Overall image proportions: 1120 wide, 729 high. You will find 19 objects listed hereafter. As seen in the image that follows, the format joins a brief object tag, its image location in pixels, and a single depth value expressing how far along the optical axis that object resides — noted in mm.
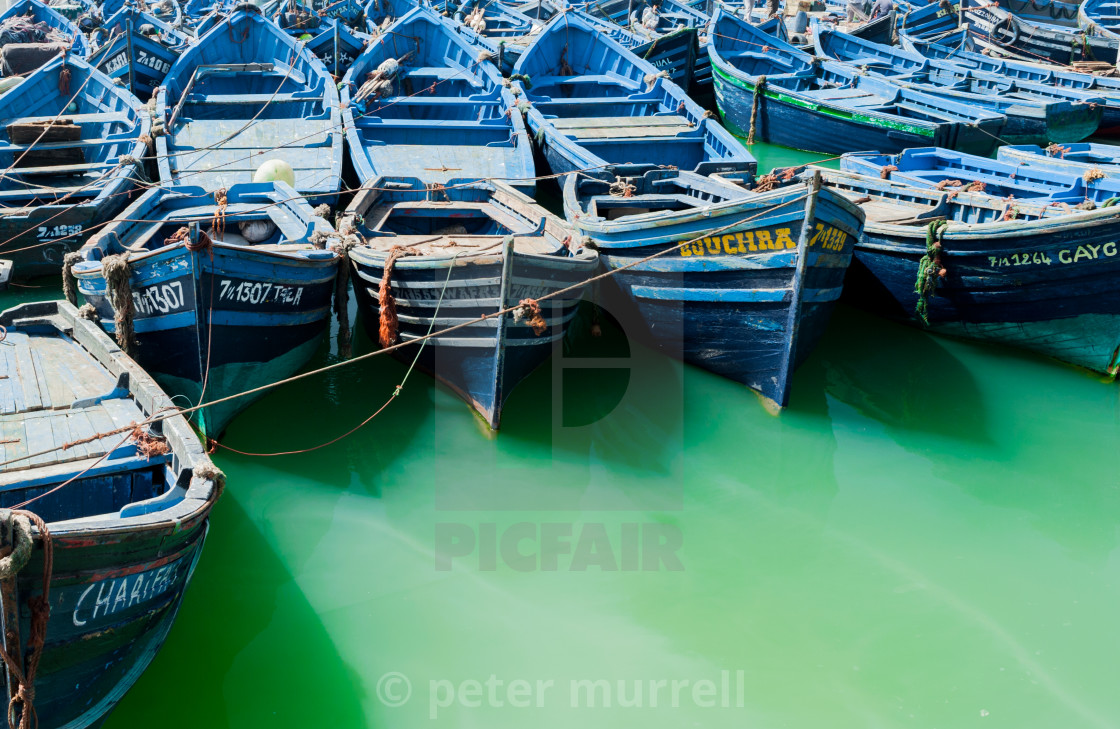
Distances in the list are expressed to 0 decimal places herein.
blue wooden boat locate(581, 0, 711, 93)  16750
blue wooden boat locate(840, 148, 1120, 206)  9695
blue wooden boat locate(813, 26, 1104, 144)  14367
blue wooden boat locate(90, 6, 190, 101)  14289
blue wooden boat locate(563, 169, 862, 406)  7781
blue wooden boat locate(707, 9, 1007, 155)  13812
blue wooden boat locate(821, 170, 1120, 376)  8352
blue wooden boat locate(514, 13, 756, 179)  11484
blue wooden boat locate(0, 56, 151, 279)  9617
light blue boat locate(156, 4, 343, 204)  10945
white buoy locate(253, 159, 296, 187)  9766
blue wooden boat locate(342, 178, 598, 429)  7730
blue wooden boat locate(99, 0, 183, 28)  20219
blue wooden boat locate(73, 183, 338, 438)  7051
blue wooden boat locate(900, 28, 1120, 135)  16188
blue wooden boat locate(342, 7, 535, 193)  11281
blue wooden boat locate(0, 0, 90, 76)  15039
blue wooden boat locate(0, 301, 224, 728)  4316
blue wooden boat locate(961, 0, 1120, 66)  19203
